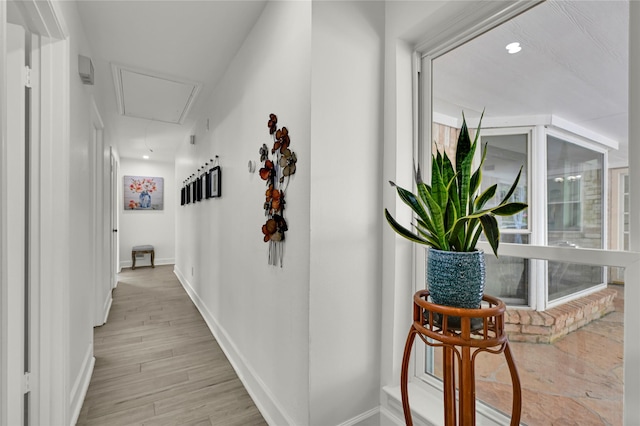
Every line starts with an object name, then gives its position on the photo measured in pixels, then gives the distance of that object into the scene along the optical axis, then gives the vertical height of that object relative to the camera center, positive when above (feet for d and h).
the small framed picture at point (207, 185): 9.96 +0.87
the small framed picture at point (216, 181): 8.80 +0.91
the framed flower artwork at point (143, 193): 21.20 +1.33
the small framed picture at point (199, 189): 11.39 +0.88
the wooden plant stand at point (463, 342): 3.04 -1.29
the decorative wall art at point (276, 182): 5.06 +0.53
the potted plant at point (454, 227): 3.17 -0.15
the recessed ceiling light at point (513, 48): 3.95 +2.17
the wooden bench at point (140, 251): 19.99 -2.63
